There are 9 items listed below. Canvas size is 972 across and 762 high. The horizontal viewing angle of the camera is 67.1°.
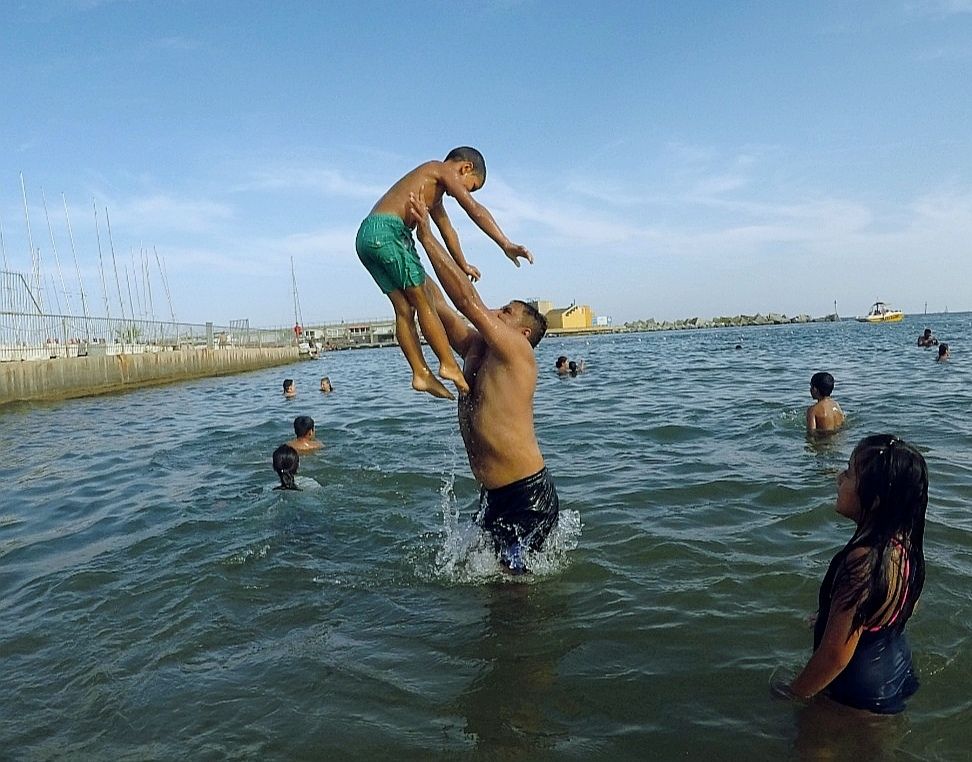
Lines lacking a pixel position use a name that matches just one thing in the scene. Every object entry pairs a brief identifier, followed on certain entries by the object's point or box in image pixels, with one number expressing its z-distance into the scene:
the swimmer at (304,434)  10.38
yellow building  112.00
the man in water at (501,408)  4.39
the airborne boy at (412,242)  4.36
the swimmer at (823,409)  10.03
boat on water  94.19
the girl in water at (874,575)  2.72
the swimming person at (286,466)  8.02
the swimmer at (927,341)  27.81
